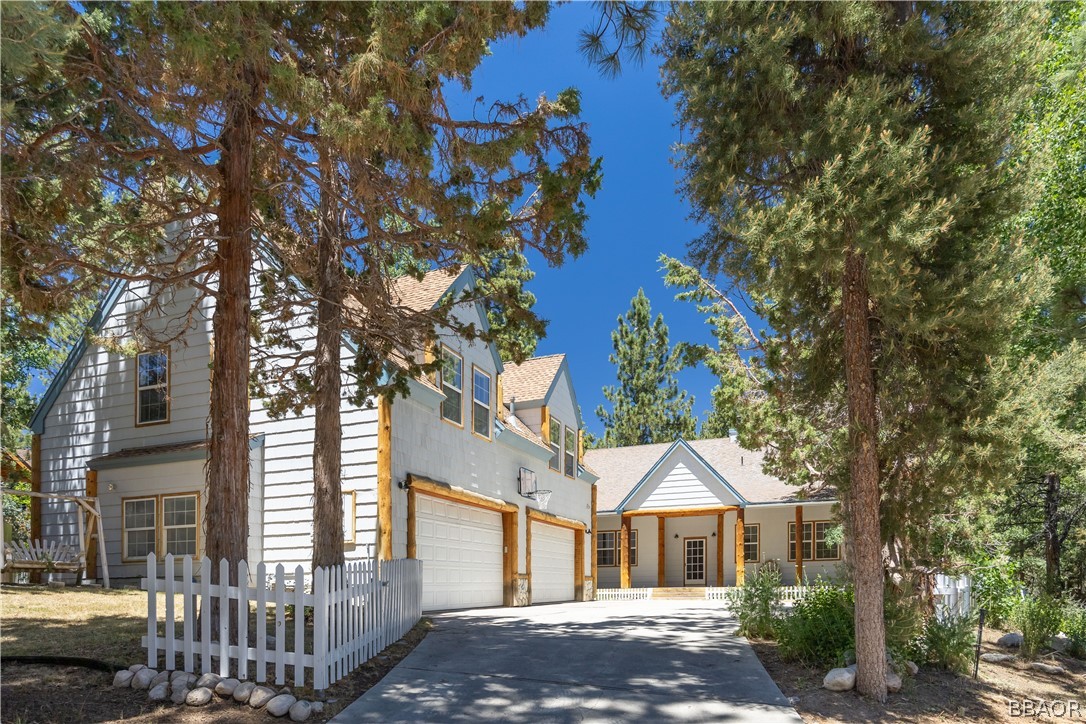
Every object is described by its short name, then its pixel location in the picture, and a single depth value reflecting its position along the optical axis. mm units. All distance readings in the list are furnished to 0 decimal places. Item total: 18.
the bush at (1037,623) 11984
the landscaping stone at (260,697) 6777
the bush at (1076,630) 12568
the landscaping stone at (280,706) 6648
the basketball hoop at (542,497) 19112
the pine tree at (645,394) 43438
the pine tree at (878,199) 7383
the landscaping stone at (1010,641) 12539
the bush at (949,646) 9391
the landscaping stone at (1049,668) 11227
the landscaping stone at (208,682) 6945
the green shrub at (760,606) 10703
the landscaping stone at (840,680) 7824
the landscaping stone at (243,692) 6840
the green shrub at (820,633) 8680
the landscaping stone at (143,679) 6952
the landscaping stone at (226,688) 6926
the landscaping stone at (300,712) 6602
